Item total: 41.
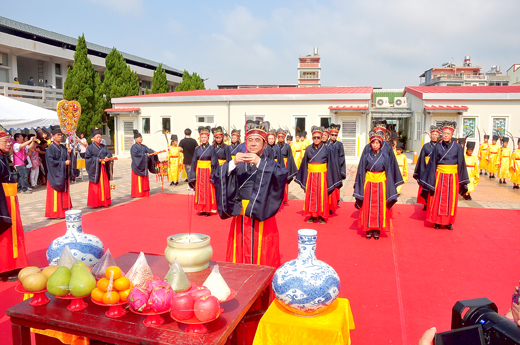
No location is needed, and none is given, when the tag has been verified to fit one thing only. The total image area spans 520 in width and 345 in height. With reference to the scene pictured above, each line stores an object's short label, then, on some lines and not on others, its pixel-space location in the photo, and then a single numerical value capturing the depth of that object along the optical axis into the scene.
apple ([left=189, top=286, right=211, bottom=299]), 1.96
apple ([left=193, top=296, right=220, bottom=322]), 1.85
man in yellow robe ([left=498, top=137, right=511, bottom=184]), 11.95
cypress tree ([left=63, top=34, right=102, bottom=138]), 22.92
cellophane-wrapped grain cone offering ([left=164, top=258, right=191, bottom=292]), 2.15
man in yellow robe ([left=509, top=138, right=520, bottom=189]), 10.81
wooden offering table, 1.86
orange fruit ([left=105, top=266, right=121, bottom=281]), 2.13
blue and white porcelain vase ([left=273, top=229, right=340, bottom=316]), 2.29
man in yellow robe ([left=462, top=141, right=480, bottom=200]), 9.30
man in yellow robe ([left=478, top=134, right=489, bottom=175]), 13.93
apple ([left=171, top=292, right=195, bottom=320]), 1.88
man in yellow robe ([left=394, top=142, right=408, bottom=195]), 9.09
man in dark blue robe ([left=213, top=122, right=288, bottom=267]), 3.37
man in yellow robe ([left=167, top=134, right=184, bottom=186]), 12.20
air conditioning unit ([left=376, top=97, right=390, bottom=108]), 25.94
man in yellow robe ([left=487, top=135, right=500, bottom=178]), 12.96
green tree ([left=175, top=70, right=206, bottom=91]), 33.68
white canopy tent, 9.98
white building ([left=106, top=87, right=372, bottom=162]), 17.92
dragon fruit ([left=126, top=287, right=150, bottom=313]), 1.95
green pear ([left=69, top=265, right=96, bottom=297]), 2.10
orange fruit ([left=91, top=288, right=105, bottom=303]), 2.09
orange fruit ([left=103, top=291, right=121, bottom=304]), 2.05
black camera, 1.29
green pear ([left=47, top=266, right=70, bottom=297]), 2.12
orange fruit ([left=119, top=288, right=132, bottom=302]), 2.07
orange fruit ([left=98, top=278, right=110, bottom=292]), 2.09
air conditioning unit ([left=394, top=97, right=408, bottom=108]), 24.89
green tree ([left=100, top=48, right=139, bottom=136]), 25.70
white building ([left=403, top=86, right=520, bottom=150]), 17.48
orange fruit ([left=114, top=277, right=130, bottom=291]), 2.09
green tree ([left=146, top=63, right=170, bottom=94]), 29.83
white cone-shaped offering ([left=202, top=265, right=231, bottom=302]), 2.11
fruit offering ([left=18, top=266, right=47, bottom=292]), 2.16
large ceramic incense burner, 2.56
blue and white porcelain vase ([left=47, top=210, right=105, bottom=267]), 2.69
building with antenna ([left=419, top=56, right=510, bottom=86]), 42.41
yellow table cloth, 2.26
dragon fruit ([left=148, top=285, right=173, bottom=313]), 1.93
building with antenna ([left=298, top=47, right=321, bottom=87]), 61.50
